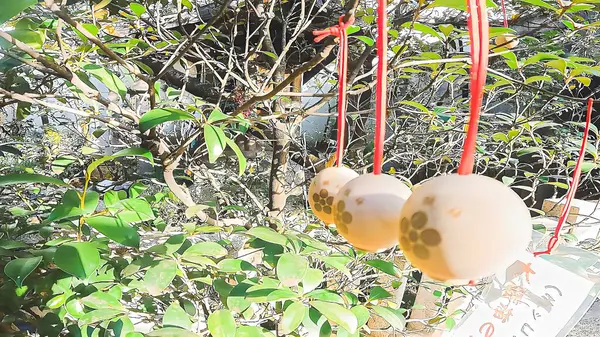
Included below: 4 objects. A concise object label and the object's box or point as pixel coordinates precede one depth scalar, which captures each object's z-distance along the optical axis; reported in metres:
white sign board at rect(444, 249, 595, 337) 0.66
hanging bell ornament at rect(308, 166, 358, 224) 0.49
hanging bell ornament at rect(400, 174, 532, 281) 0.28
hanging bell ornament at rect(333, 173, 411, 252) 0.37
